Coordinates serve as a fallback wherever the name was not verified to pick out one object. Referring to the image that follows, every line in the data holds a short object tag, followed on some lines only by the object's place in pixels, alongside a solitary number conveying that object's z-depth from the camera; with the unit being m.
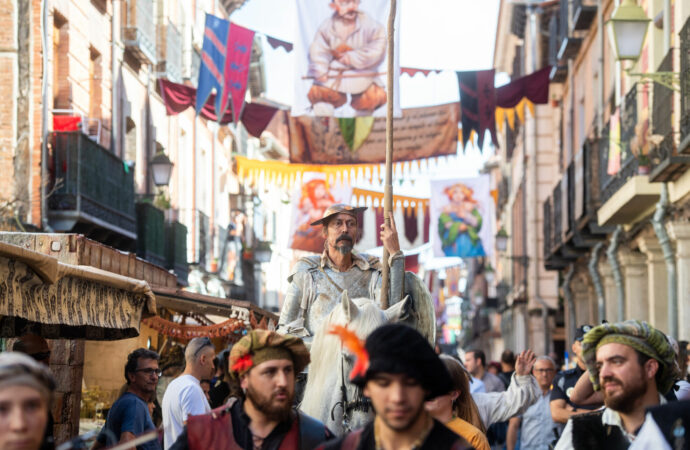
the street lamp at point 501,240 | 37.25
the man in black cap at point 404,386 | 3.87
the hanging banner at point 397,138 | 21.14
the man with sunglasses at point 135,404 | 7.80
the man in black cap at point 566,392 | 8.04
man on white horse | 7.75
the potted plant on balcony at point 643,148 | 17.80
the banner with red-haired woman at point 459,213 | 30.45
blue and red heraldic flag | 19.95
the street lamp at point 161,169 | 22.91
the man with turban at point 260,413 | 4.66
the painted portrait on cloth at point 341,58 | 16.55
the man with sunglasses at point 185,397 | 7.95
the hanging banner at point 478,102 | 20.66
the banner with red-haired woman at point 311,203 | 28.91
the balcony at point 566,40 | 27.52
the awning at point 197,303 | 13.63
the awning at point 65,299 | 7.61
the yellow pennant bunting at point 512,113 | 21.82
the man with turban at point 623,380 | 4.88
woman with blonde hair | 5.97
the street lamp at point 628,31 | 14.52
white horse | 5.98
